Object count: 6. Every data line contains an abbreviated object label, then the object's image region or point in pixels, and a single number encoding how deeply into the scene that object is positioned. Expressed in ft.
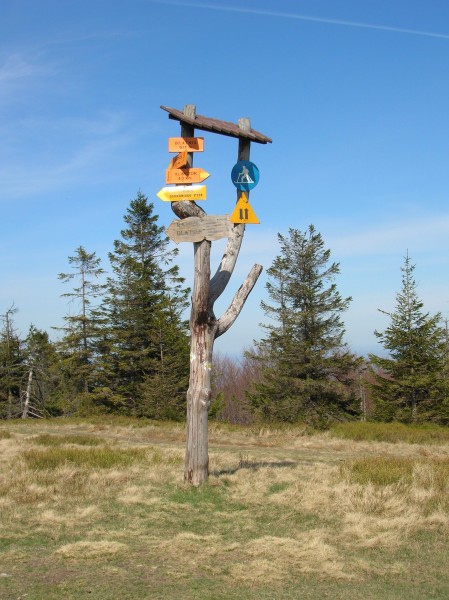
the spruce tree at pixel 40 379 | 118.01
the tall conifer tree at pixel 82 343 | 110.63
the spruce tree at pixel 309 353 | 89.20
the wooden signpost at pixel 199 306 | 29.73
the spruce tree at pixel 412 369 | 84.23
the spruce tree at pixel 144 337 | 100.73
